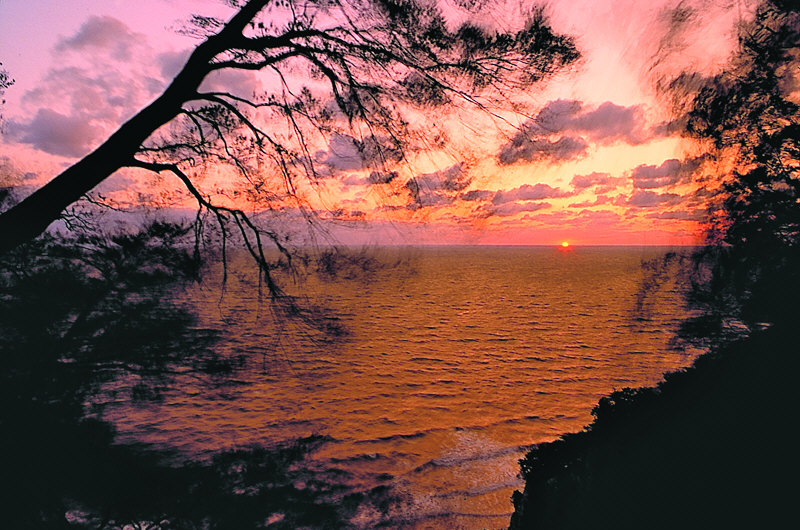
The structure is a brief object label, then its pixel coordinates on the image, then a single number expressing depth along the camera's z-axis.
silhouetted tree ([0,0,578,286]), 3.51
